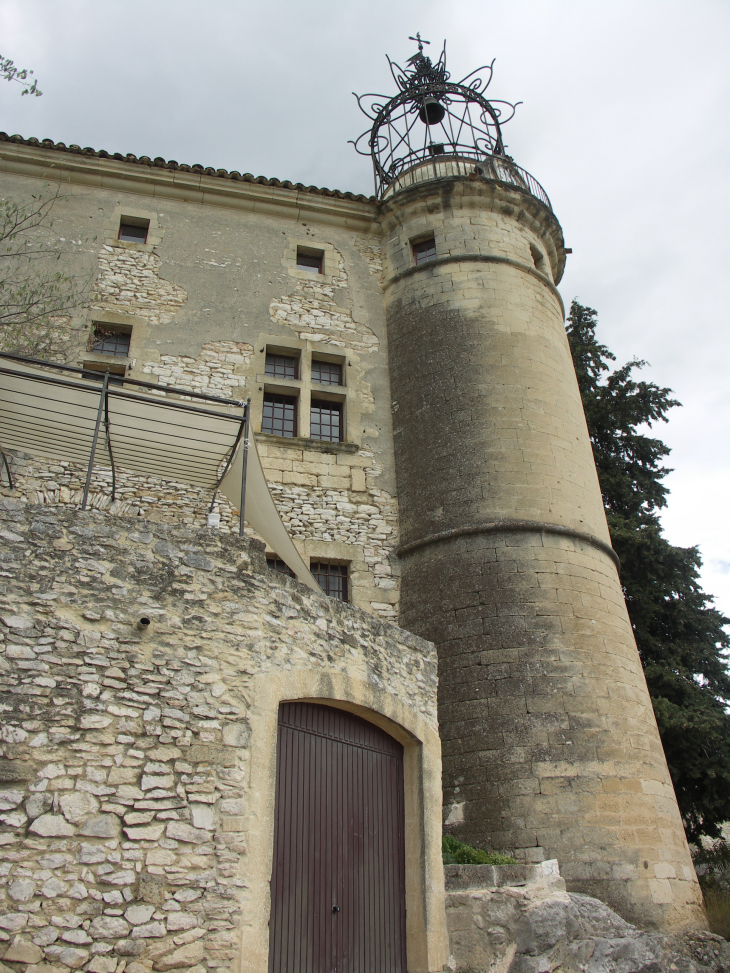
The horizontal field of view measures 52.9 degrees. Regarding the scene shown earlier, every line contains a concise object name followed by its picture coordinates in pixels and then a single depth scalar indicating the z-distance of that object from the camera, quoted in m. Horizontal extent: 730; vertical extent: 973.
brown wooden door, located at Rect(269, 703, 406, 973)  5.14
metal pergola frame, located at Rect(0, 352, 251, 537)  6.14
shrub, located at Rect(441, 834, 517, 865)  6.83
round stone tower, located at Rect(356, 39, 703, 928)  7.68
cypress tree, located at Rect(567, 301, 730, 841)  10.60
